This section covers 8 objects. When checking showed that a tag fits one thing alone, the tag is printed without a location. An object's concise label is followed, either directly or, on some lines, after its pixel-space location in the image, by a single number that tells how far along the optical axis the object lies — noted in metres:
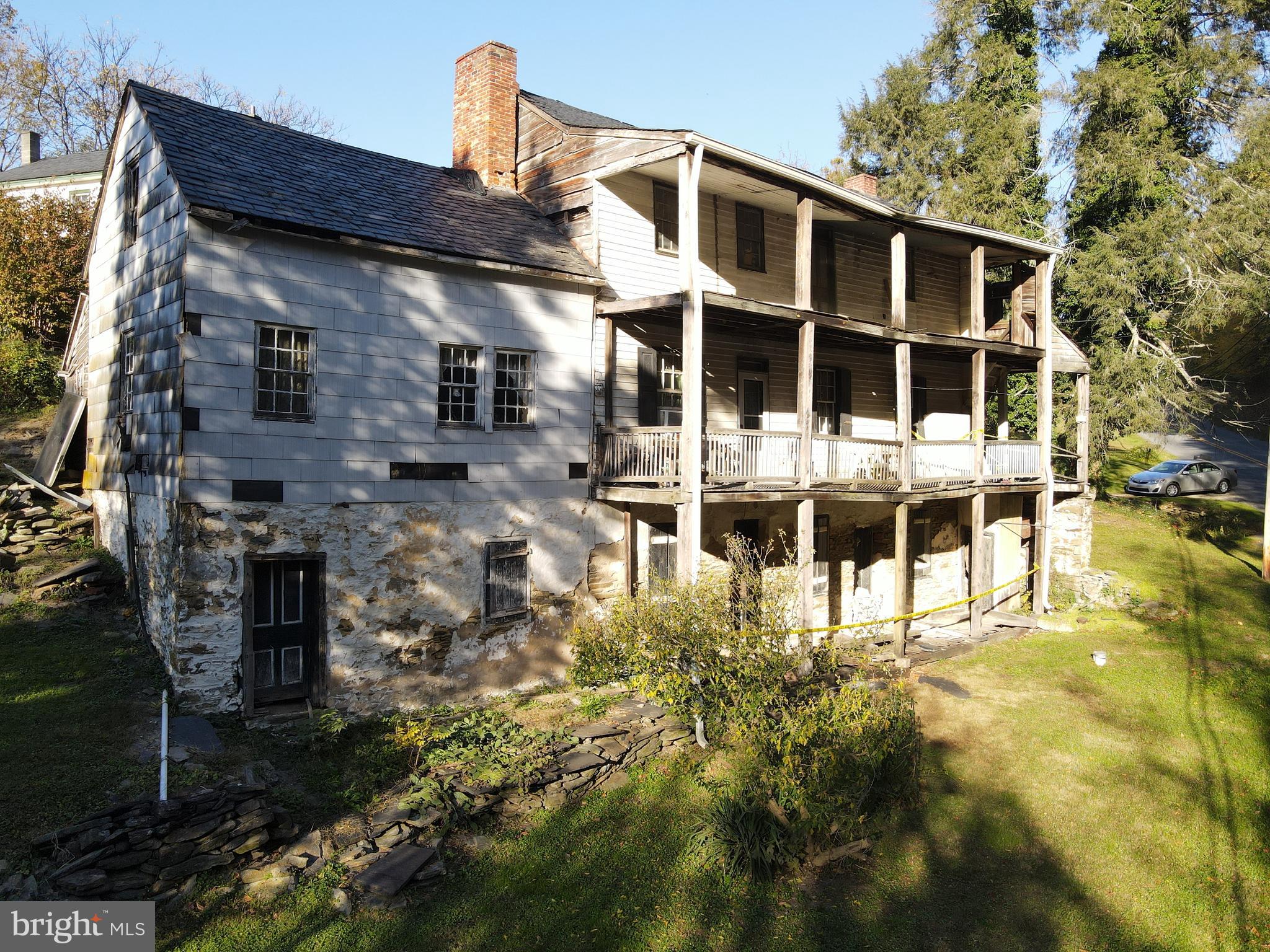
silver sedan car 31.34
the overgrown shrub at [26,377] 21.36
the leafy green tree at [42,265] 22.31
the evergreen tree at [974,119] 29.50
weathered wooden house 11.19
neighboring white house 30.44
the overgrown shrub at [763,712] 9.03
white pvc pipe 8.02
